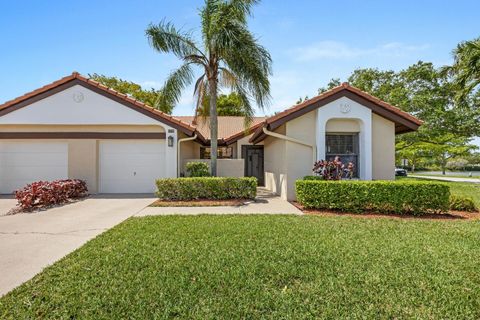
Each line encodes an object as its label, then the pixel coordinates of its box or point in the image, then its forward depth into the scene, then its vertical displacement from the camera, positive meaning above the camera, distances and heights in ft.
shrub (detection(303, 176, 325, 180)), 32.24 -1.52
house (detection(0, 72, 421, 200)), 35.60 +4.70
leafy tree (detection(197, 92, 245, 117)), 100.41 +23.78
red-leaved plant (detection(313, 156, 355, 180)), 32.30 -0.42
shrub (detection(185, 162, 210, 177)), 40.34 -0.37
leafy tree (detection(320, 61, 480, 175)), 74.54 +20.00
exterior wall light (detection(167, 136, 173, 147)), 40.96 +4.16
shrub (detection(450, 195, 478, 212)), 30.14 -4.64
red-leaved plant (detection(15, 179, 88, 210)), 29.96 -3.26
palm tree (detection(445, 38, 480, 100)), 46.89 +18.97
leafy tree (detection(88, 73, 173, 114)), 88.89 +28.14
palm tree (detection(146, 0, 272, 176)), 34.91 +15.95
